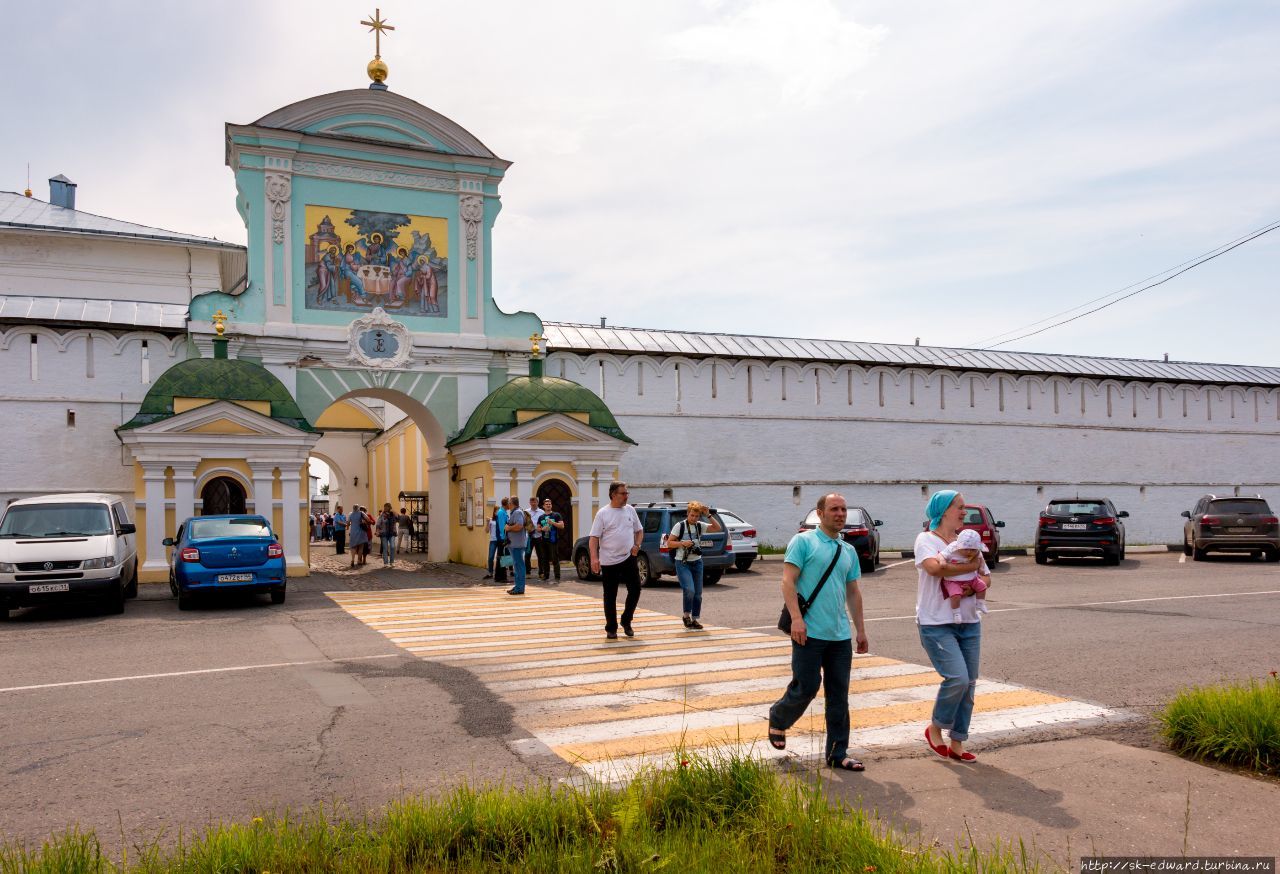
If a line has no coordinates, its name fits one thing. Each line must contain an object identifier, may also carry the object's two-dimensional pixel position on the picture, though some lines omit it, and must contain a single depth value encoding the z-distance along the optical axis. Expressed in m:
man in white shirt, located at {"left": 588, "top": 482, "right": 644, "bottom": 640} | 11.80
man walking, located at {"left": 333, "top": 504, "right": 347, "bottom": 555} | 36.94
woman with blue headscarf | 6.16
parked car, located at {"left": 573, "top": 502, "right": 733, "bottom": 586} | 19.48
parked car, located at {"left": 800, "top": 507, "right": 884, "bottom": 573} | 22.06
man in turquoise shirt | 6.11
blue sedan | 16.31
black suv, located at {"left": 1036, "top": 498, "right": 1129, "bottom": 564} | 23.50
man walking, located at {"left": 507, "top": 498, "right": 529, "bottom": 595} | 17.86
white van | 15.06
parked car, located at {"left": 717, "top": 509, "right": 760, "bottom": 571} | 22.50
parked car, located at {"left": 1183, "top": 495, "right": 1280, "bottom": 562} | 24.02
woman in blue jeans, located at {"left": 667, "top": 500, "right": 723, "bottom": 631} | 12.59
